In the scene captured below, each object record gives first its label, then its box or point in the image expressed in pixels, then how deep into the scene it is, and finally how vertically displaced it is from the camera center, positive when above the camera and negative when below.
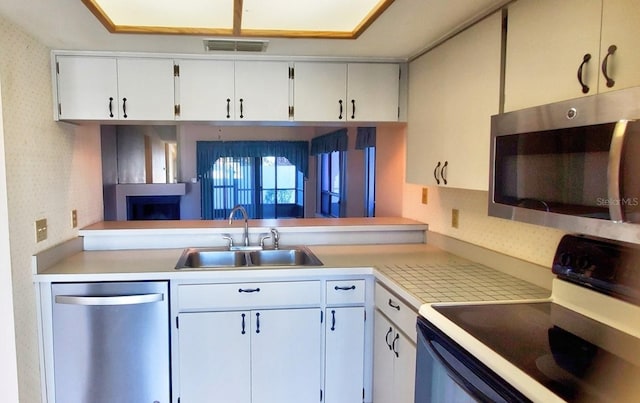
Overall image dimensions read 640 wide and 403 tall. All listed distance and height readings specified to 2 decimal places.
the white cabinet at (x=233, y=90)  2.43 +0.48
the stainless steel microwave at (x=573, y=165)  1.00 +0.02
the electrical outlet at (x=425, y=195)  2.81 -0.15
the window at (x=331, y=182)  6.65 -0.17
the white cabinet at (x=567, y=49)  1.13 +0.39
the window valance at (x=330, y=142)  6.29 +0.50
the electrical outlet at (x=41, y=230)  2.10 -0.29
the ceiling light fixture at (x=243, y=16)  1.75 +0.70
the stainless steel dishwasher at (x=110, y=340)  2.06 -0.84
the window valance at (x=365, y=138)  4.94 +0.43
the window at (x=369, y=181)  5.45 -0.11
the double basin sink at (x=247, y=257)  2.58 -0.53
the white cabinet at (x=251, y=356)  2.15 -0.96
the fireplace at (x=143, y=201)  6.09 -0.45
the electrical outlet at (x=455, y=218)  2.47 -0.27
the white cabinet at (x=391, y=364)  1.78 -0.89
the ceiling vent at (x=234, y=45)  2.16 +0.67
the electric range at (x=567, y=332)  1.00 -0.49
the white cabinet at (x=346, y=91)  2.52 +0.49
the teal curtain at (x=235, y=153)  7.92 +0.38
